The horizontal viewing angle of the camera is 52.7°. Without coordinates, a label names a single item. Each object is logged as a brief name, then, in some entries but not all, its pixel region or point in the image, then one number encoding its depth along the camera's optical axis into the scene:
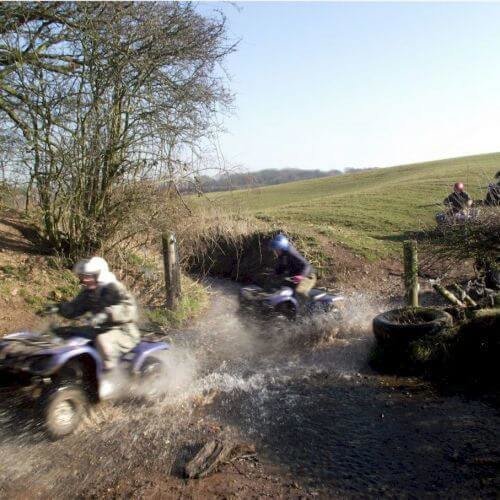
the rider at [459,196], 13.43
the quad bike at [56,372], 5.70
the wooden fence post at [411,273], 9.95
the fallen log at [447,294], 9.08
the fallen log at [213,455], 5.10
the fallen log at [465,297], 9.00
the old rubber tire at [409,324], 7.95
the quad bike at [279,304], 9.50
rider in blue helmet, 10.02
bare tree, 10.63
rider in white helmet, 6.63
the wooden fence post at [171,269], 11.00
